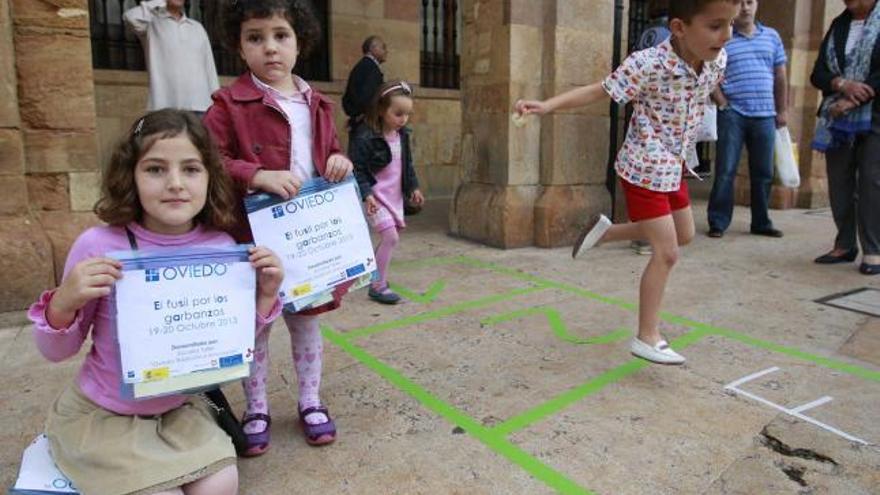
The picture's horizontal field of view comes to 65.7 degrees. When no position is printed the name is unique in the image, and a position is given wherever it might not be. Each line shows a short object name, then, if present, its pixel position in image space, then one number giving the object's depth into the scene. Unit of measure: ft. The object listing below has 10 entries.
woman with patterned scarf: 14.90
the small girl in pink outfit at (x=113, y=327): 5.44
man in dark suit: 22.12
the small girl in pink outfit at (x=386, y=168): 12.44
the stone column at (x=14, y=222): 11.23
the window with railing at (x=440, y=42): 29.50
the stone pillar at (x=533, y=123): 17.39
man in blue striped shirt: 18.63
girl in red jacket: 6.81
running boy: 9.20
